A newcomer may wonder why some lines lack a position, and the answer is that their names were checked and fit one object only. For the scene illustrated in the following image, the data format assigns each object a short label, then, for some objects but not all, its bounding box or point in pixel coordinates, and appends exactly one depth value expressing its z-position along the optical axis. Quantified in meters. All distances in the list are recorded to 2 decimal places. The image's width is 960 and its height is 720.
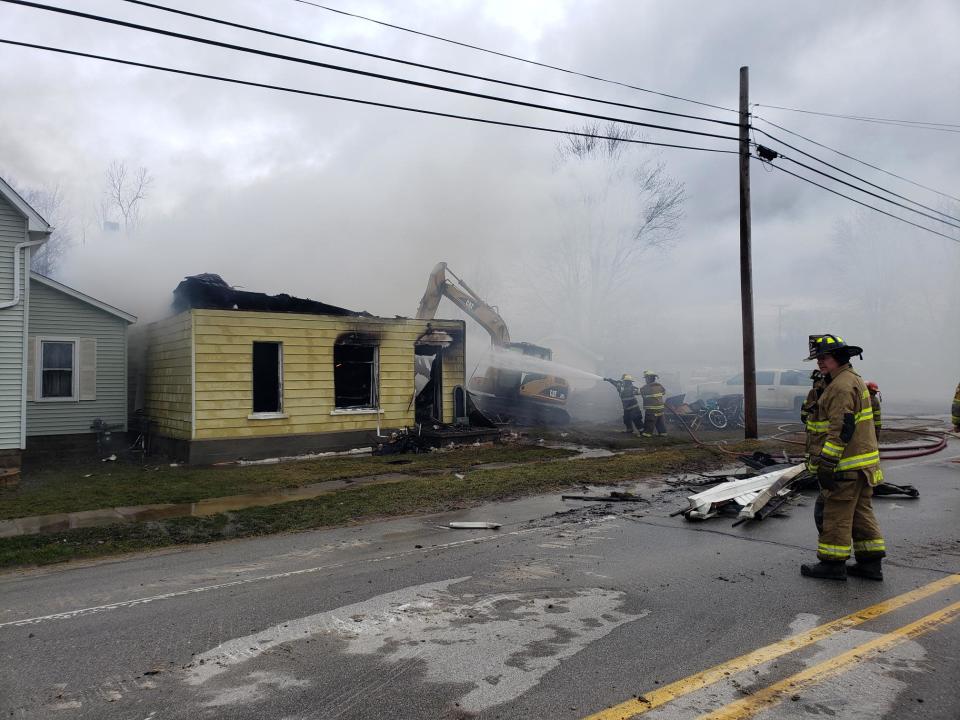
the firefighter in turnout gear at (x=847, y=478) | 4.92
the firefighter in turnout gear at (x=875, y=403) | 7.17
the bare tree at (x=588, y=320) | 33.69
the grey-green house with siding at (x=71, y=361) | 14.53
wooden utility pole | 14.66
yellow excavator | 18.64
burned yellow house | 13.23
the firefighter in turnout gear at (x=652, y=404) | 16.58
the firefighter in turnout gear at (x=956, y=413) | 9.63
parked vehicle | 22.85
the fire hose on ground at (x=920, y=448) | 11.27
